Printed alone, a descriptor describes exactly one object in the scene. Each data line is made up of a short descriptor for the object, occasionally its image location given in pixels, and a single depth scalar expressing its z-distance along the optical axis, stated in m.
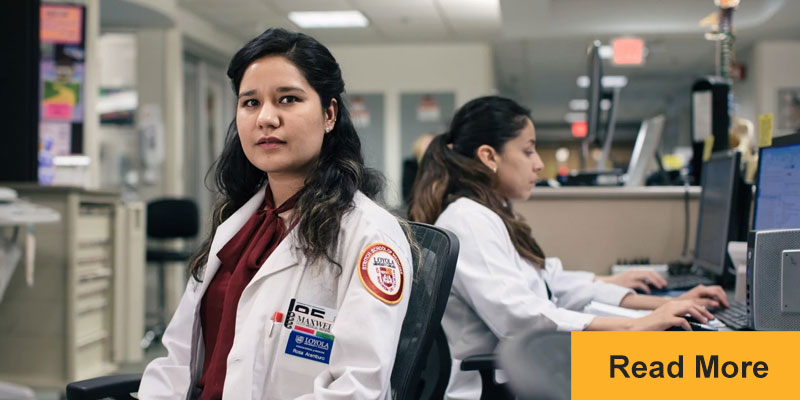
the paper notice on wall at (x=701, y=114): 2.82
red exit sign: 7.43
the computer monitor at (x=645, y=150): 3.34
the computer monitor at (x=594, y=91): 3.24
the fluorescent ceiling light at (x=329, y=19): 7.14
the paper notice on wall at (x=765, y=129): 1.81
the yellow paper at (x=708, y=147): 2.62
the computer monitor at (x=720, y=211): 2.07
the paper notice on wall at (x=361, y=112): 8.70
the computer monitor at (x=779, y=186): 1.58
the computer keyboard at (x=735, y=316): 1.42
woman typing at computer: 1.57
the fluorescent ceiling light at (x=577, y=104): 14.29
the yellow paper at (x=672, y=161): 5.78
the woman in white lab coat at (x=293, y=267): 1.08
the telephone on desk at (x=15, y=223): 2.97
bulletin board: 4.89
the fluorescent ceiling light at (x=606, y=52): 8.83
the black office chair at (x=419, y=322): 1.14
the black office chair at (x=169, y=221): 5.15
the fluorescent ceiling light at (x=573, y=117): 16.43
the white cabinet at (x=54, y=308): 3.49
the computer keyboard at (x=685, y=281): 2.08
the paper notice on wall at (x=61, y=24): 4.86
